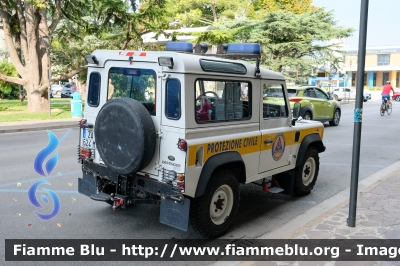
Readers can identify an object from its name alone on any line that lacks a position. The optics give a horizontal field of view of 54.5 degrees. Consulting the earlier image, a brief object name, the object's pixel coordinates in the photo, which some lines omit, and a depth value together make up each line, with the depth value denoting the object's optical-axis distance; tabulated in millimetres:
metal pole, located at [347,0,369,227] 4668
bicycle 23219
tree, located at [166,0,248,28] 38938
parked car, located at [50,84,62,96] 44959
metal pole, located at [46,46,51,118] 19812
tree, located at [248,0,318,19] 36188
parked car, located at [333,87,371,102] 41156
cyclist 22125
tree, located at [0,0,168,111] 21109
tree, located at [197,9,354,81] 28797
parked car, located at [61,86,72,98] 43312
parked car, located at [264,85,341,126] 15344
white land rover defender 4266
